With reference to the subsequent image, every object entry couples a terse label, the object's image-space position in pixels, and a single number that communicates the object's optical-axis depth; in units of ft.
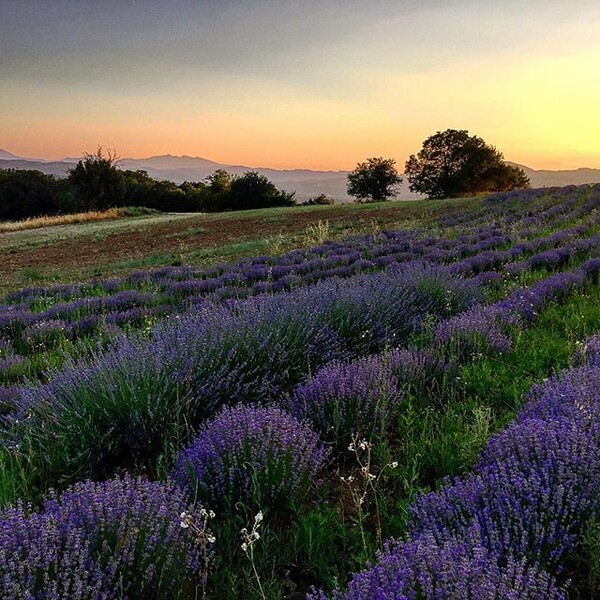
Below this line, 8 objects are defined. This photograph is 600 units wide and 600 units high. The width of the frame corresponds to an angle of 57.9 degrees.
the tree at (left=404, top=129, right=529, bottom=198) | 190.60
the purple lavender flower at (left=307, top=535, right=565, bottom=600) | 4.44
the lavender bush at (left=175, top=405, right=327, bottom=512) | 7.29
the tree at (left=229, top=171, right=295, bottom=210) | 184.34
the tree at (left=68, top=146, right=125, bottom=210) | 165.17
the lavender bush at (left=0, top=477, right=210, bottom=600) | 4.95
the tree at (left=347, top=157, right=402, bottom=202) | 201.26
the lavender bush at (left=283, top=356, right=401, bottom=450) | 9.36
